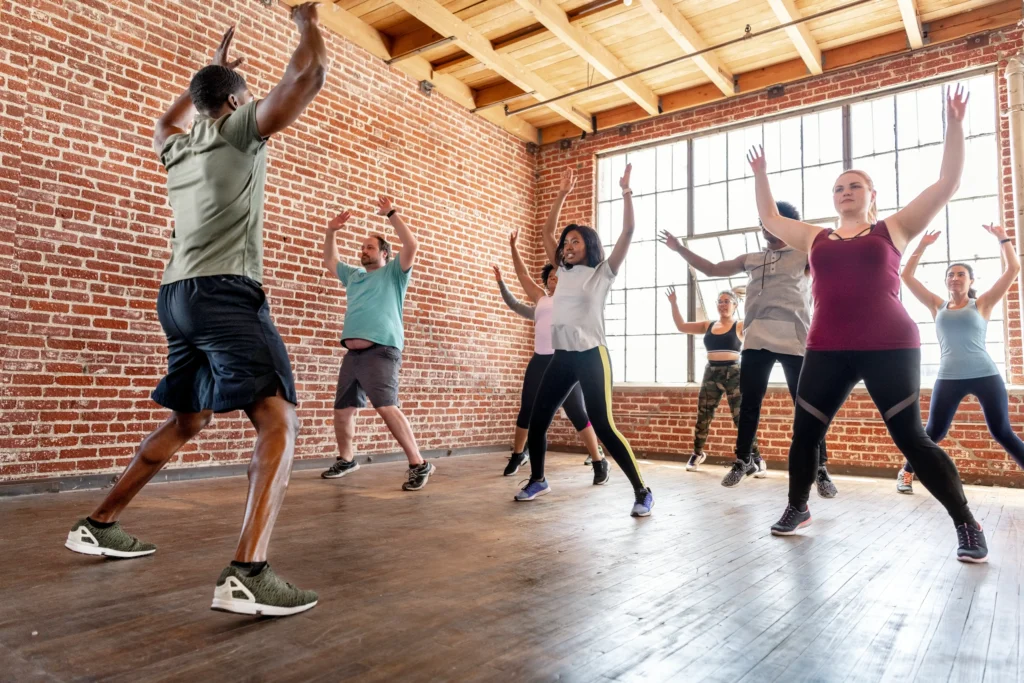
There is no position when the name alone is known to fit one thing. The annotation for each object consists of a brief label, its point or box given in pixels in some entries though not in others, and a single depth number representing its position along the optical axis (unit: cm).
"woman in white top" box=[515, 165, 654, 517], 330
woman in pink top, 468
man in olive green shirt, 172
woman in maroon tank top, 244
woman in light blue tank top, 389
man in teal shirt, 418
